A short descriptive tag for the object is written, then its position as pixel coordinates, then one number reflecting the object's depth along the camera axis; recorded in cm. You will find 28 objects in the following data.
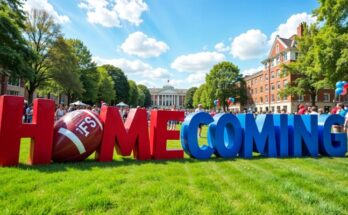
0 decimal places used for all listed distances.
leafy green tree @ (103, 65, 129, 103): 7419
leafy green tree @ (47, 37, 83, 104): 3819
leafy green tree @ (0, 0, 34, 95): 2088
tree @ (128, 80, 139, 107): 9506
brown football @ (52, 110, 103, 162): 735
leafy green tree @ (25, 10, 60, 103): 3888
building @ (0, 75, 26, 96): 4767
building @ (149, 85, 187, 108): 17625
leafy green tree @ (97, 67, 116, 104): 5838
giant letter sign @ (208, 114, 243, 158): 910
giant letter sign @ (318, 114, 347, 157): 1017
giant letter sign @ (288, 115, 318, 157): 995
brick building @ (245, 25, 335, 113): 5597
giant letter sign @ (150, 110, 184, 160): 861
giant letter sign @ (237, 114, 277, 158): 945
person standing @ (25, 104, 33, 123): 1983
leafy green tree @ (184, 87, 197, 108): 13515
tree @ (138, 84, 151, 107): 14438
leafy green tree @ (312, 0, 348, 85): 2184
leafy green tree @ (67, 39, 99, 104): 4969
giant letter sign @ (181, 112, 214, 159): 884
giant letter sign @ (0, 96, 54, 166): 659
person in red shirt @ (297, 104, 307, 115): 1615
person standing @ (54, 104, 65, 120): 1943
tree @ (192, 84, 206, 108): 9891
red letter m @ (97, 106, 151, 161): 789
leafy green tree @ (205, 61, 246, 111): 6631
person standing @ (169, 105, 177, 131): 1966
